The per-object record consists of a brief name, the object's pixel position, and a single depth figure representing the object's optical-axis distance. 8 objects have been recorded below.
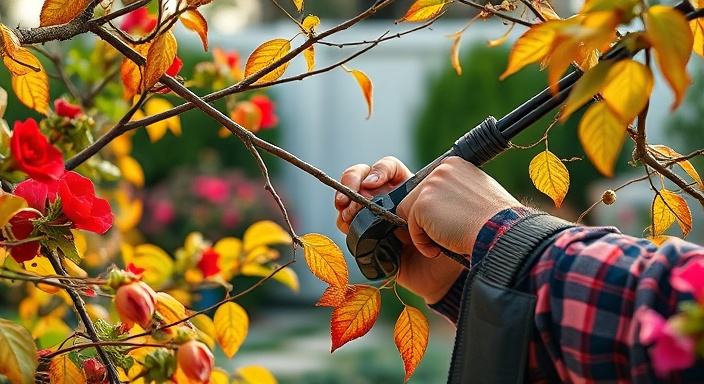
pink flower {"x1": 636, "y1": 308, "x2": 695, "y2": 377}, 0.97
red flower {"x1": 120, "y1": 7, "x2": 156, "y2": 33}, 2.06
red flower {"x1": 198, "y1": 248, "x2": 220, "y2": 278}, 1.96
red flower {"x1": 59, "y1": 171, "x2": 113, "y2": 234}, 1.26
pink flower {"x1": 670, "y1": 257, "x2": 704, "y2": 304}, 0.99
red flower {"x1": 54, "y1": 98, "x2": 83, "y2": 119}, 1.63
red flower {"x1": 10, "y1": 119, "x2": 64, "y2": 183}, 1.18
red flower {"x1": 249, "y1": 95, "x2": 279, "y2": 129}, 2.03
